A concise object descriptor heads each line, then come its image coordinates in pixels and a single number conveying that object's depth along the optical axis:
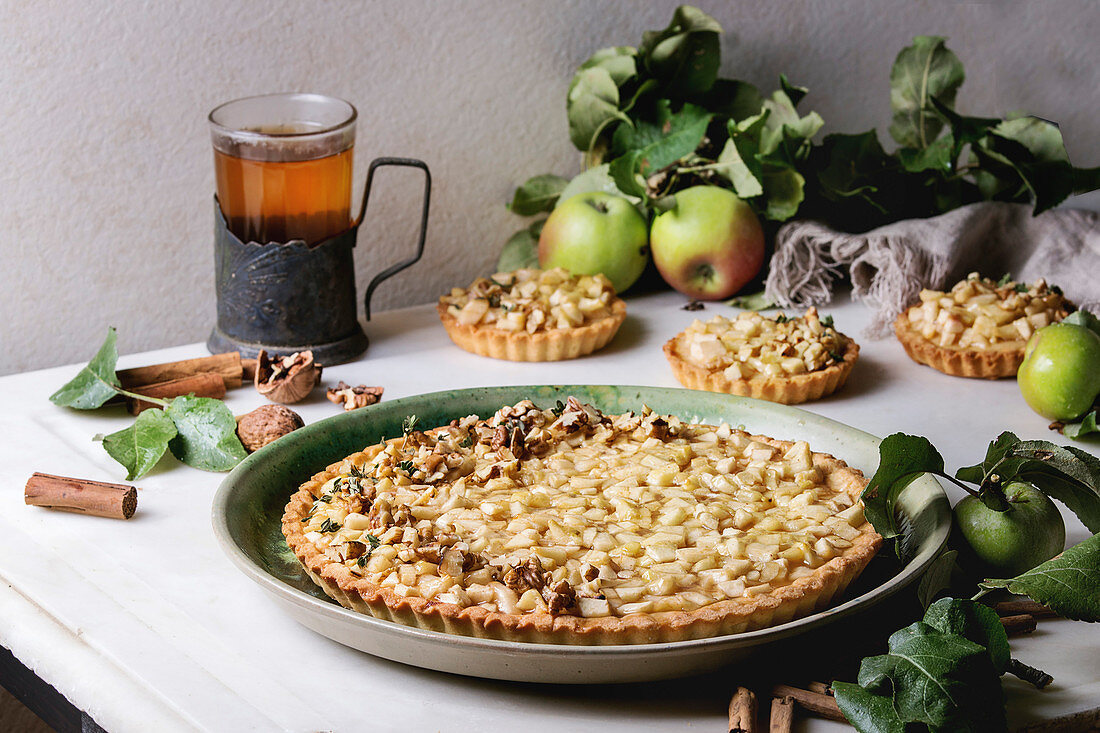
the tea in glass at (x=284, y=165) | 1.42
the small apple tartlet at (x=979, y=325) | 1.44
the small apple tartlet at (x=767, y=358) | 1.41
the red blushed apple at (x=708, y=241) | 1.54
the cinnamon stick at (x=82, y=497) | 1.29
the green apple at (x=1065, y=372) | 1.37
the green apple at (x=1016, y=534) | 1.23
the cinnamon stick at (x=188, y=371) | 1.42
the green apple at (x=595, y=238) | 1.54
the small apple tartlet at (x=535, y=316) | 1.46
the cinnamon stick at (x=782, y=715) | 1.17
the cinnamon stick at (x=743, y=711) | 1.16
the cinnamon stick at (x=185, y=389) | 1.40
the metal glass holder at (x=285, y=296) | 1.44
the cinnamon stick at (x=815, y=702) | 1.17
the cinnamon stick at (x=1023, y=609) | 1.23
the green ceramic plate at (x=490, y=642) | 1.17
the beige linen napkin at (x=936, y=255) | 1.52
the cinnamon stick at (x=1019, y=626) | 1.22
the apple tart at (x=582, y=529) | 1.19
